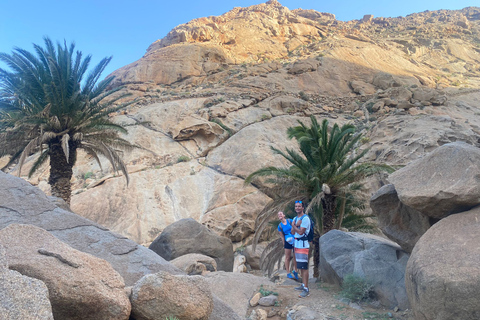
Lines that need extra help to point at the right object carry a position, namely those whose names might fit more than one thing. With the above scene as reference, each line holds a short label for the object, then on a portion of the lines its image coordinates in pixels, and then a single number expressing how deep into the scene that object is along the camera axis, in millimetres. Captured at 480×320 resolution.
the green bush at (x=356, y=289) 6696
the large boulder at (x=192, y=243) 11609
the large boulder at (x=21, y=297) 2027
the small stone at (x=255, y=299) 7051
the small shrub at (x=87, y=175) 19383
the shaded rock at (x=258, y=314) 6395
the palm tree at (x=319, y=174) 10469
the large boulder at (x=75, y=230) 4883
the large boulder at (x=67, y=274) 2711
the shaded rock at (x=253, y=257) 15203
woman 8062
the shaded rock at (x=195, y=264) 8789
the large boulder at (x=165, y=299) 3107
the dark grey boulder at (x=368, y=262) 6625
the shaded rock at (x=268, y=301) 6914
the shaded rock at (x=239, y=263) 13969
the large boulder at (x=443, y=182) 5242
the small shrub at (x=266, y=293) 7312
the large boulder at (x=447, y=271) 4262
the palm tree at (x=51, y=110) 11977
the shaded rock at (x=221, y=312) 3919
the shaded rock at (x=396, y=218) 6750
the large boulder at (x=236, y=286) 7125
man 7027
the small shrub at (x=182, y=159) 20569
